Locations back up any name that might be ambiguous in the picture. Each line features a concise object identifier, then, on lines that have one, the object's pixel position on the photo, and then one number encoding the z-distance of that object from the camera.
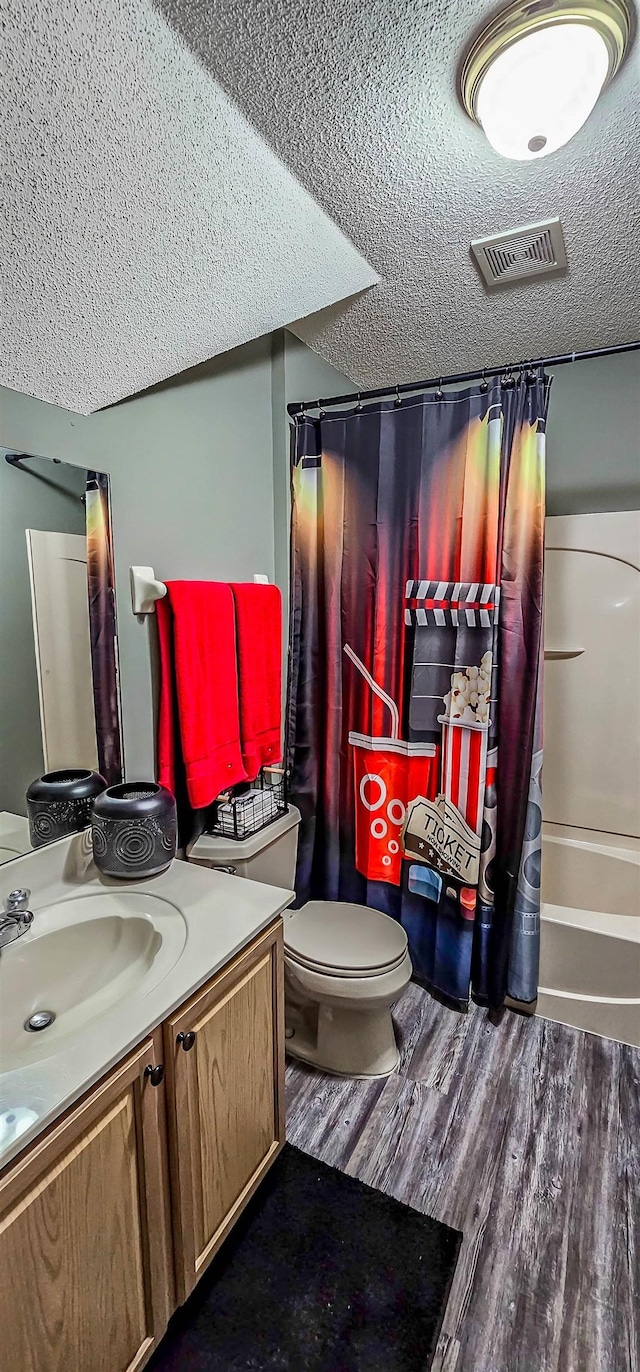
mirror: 1.26
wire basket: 1.84
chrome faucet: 1.15
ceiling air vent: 1.45
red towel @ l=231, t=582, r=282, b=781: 1.90
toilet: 1.66
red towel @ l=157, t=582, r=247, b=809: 1.66
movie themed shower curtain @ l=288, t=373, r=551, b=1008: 1.81
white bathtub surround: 2.24
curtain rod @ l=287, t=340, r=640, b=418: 1.57
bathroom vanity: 0.80
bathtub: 1.88
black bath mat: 1.11
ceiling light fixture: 0.90
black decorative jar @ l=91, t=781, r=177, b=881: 1.38
